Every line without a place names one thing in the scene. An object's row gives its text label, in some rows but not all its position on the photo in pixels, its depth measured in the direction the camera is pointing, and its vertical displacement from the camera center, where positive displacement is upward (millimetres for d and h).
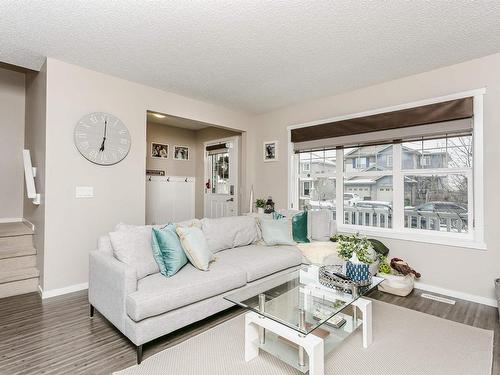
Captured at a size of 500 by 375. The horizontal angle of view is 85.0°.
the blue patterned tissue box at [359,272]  2180 -655
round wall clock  3137 +619
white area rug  1769 -1164
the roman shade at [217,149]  5531 +865
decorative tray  2061 -727
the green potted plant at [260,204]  4652 -241
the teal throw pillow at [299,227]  3581 -495
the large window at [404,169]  2979 +274
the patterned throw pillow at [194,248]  2402 -516
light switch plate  3131 -29
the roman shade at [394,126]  2959 +818
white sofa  1878 -784
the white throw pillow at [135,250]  2209 -498
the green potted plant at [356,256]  2189 -557
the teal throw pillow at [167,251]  2275 -520
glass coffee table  1575 -825
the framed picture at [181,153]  5844 +813
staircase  2998 -845
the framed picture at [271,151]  4754 +701
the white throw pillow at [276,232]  3426 -530
